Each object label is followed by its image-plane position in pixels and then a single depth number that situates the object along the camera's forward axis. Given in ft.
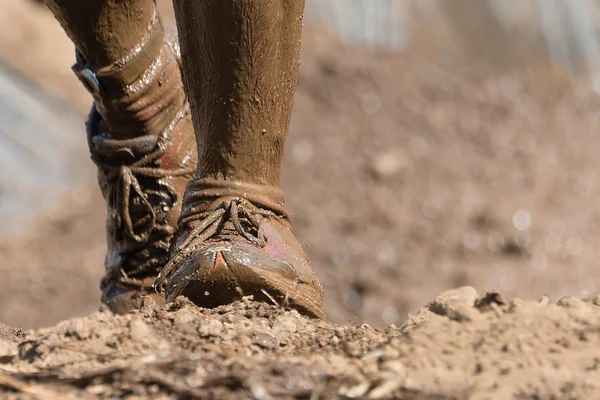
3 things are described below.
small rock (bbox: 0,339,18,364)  10.46
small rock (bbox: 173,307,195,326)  10.59
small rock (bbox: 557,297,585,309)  10.53
